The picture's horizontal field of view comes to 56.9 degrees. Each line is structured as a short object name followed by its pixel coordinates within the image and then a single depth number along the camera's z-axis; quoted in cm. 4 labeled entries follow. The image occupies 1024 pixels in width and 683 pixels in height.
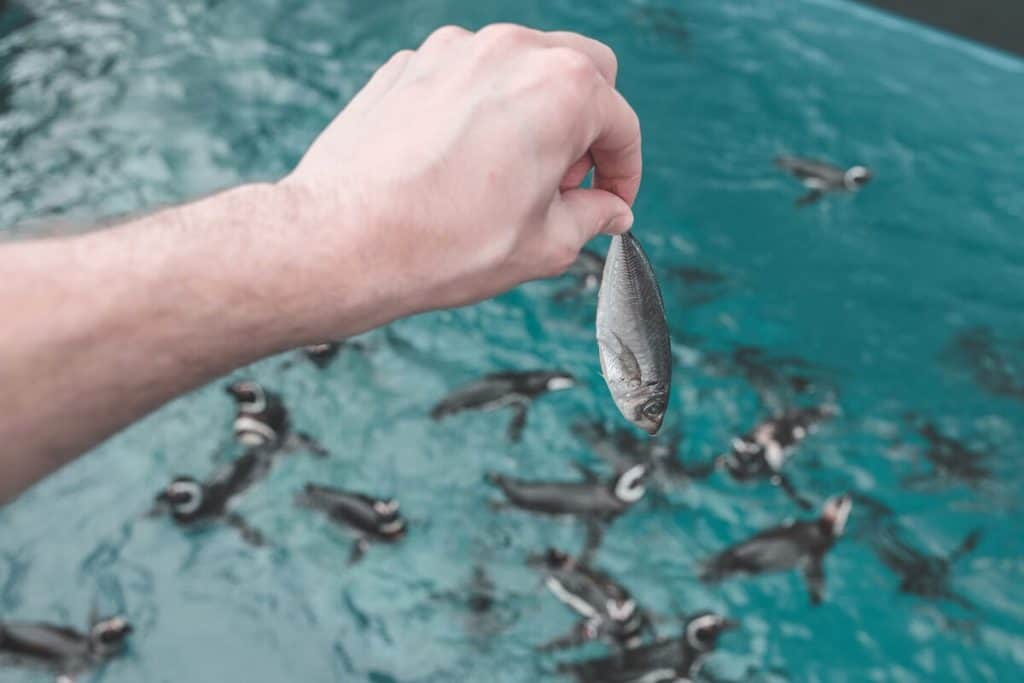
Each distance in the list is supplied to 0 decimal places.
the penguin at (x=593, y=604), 486
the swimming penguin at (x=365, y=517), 522
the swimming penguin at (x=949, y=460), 579
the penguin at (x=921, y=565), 525
